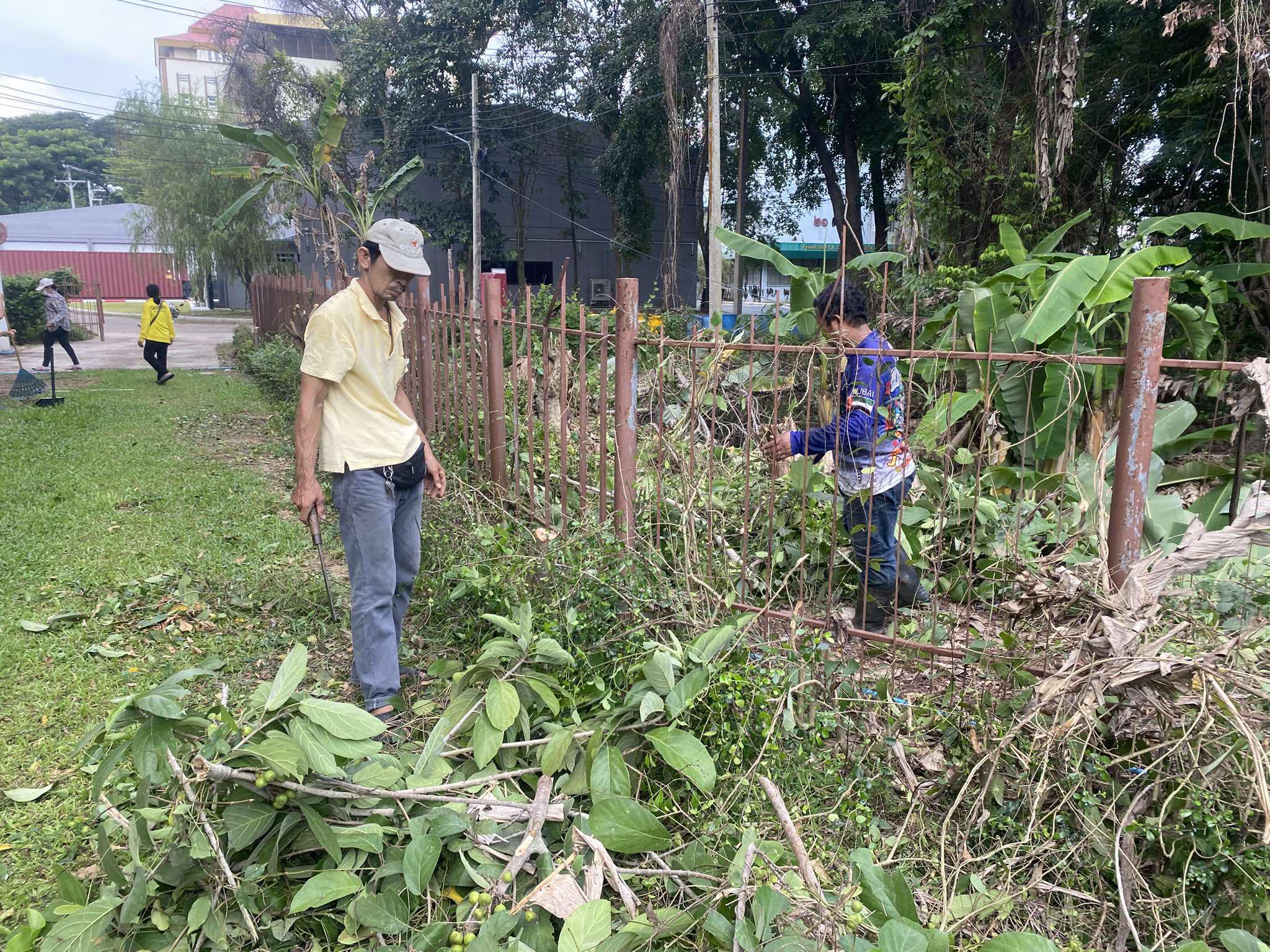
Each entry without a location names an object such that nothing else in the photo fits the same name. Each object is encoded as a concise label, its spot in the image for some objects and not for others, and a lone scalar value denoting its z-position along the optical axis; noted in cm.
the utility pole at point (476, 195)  2517
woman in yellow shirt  1374
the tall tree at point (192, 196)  3403
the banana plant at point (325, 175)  890
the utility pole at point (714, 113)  1627
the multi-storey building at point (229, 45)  2972
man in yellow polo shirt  320
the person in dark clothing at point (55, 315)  1308
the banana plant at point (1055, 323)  427
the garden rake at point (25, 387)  1192
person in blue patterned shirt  346
